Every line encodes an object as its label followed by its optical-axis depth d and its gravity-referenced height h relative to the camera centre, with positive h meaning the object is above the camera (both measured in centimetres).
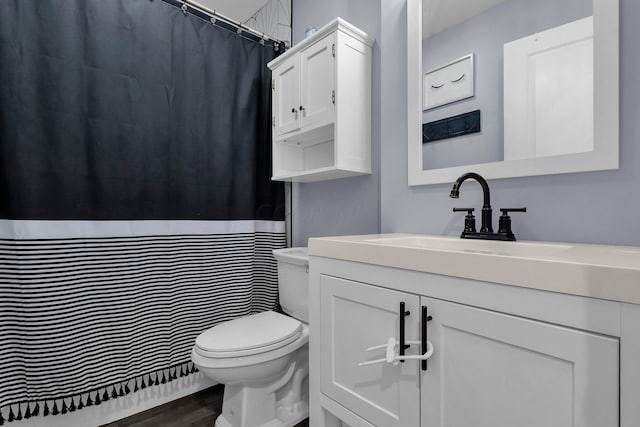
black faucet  100 -1
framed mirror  90 +44
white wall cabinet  143 +59
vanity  51 -24
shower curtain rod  163 +110
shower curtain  123 +11
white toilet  123 -57
